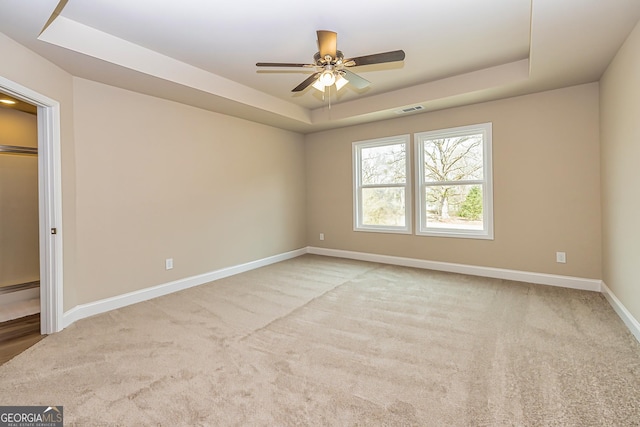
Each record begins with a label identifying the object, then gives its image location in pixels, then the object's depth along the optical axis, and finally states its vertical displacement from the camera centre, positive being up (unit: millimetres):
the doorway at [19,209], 3615 +125
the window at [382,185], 5023 +485
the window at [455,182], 4293 +444
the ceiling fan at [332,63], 2375 +1289
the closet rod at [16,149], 3559 +847
